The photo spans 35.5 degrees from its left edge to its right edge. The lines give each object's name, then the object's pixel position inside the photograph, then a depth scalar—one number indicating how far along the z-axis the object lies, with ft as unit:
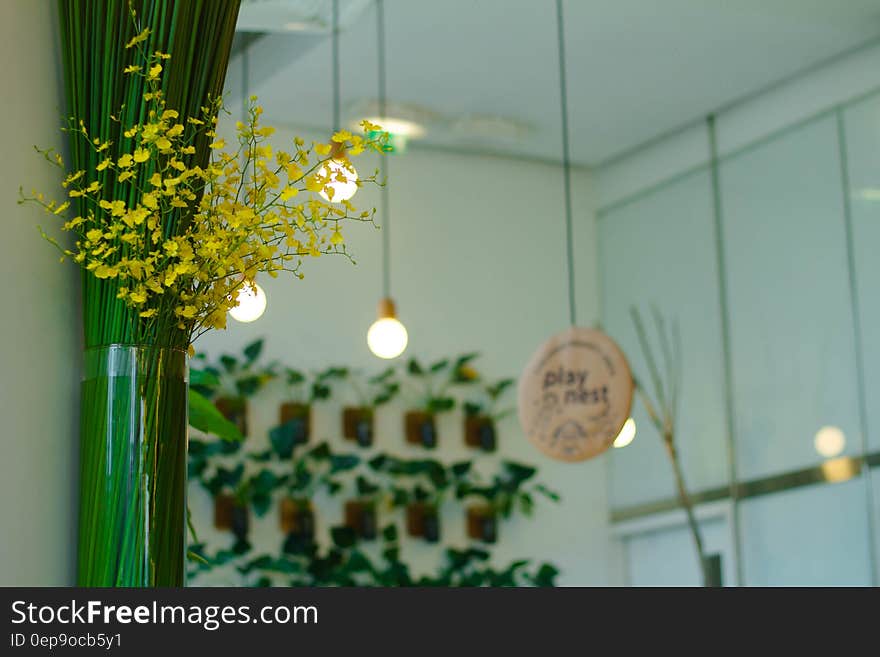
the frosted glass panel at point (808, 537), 21.40
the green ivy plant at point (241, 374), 23.00
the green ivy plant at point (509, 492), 24.98
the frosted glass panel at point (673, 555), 24.03
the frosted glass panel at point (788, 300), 22.12
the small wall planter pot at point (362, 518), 23.89
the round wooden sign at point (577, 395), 17.56
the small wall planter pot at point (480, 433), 25.30
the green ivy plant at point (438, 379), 24.88
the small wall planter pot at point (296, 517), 23.31
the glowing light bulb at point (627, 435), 22.50
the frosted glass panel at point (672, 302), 24.52
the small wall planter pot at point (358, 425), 24.12
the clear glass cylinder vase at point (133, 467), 6.39
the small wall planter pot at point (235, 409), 22.97
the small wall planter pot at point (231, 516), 22.70
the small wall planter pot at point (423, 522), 24.43
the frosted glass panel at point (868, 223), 21.30
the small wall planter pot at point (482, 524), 24.99
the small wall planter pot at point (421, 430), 24.71
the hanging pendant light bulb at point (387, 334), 19.13
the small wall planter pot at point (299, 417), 23.50
